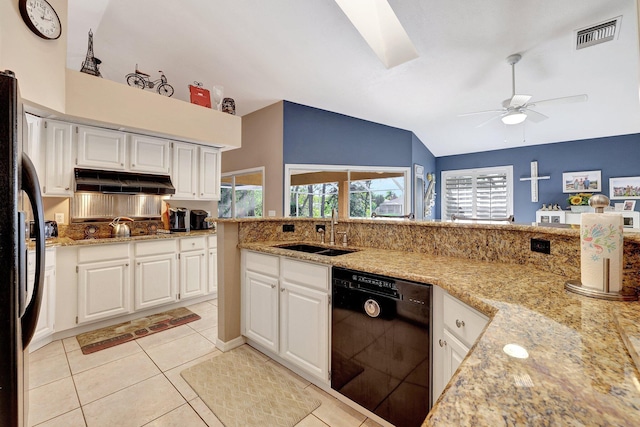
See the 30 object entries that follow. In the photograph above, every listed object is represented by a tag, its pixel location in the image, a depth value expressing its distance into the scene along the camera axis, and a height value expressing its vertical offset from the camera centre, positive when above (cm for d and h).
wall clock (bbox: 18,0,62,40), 209 +156
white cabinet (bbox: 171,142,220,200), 364 +58
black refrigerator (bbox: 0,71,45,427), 74 -11
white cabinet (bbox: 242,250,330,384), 182 -69
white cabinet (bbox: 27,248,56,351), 238 -82
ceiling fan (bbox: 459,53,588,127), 301 +126
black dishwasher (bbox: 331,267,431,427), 136 -71
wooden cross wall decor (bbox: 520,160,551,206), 625 +77
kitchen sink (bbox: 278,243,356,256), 230 -30
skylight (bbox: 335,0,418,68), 267 +192
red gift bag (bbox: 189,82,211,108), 354 +152
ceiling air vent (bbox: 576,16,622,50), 232 +158
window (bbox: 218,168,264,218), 525 +40
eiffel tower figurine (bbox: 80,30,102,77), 278 +152
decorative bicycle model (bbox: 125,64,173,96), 308 +150
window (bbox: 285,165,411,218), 495 +47
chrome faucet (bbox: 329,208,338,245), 239 -10
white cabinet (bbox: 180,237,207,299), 338 -66
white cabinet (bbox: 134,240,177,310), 304 -68
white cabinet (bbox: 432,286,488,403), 109 -51
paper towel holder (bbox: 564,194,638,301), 95 -28
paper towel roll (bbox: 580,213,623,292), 97 -12
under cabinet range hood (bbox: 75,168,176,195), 290 +36
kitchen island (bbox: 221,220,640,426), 43 -30
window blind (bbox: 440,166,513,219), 673 +57
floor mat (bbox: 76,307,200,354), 254 -117
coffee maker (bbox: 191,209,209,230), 377 -7
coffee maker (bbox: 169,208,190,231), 359 -7
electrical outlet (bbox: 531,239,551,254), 140 -16
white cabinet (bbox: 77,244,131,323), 269 -69
